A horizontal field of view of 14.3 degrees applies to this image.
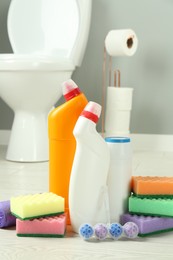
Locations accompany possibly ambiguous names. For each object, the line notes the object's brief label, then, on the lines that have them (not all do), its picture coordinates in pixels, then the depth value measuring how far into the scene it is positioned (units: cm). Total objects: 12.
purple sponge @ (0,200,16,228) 149
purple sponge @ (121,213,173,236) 144
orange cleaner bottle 151
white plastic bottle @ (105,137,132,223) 148
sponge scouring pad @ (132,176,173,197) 148
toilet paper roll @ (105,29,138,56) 248
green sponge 145
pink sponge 142
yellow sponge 142
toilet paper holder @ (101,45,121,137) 269
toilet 227
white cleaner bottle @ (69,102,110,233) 144
